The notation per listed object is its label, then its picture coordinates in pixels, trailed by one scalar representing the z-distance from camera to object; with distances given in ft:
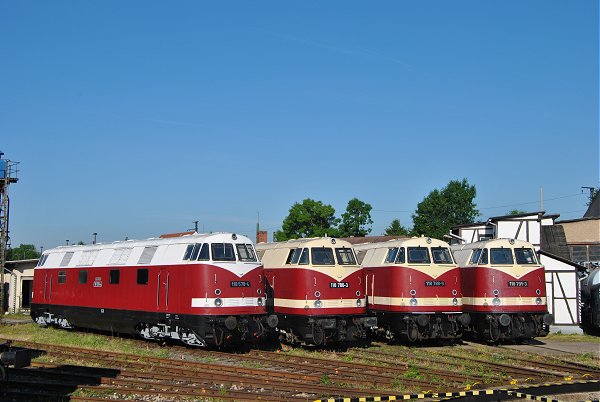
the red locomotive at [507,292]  74.74
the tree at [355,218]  229.66
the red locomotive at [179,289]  62.08
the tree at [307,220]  226.99
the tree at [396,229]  301.22
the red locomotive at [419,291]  71.00
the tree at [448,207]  297.12
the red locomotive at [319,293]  65.57
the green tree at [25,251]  441.40
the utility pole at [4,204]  134.00
